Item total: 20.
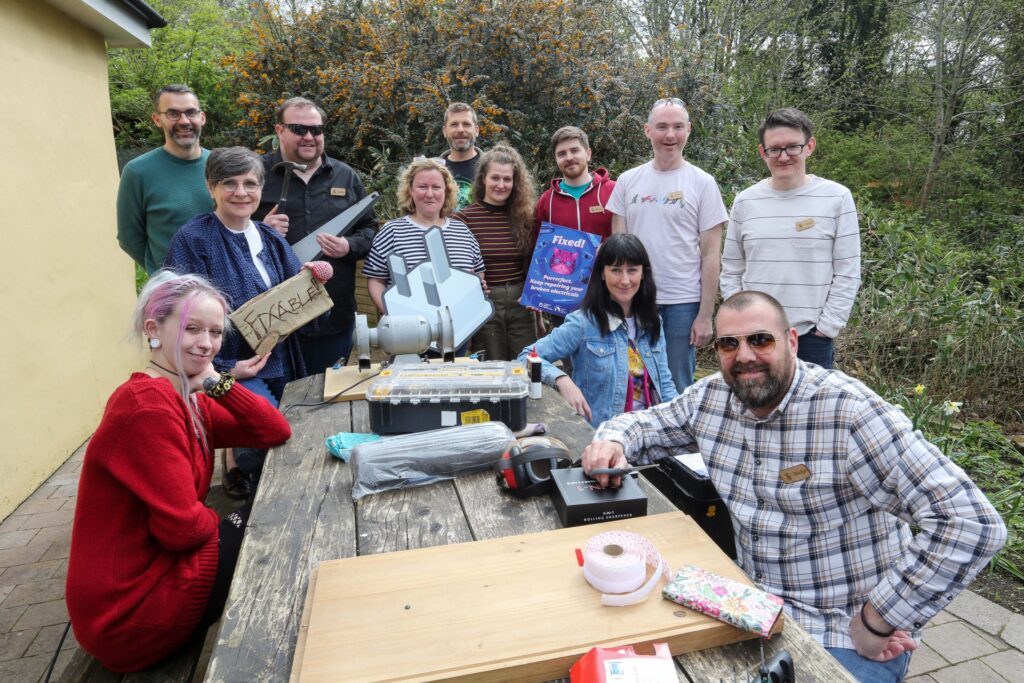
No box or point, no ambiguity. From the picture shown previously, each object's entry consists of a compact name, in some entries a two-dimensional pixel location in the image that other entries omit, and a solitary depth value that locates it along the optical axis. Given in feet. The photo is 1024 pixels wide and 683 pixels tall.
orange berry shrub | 23.18
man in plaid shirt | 4.63
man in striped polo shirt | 10.34
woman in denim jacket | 9.22
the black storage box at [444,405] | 6.74
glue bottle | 7.98
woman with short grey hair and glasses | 9.04
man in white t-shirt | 11.41
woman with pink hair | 4.98
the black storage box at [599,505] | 5.01
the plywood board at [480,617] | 3.45
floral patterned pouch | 3.68
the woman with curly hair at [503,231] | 12.62
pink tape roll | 3.88
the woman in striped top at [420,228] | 11.28
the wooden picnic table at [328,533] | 3.69
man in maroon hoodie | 12.51
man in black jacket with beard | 11.46
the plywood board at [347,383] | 8.37
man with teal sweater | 11.39
